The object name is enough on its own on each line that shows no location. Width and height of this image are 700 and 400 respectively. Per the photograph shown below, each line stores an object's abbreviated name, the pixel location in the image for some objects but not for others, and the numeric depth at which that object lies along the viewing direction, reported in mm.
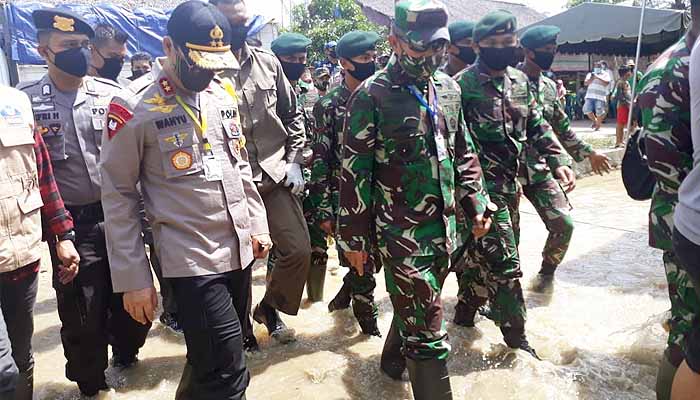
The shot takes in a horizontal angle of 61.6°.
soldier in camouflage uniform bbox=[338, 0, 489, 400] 2660
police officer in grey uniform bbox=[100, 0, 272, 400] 2283
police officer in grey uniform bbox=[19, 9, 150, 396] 3059
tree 19609
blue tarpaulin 9633
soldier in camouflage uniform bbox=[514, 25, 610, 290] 4125
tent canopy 13414
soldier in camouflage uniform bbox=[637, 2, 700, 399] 2096
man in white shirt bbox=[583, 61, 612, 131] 15422
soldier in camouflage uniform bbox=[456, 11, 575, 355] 3467
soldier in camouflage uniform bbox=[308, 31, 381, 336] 3984
